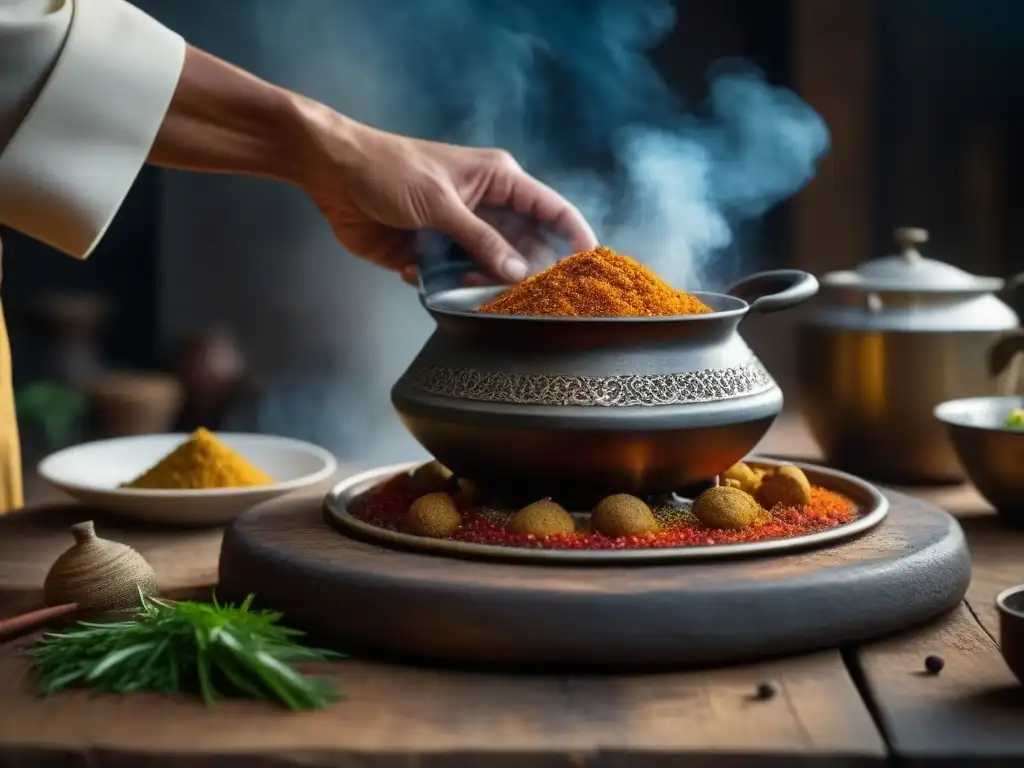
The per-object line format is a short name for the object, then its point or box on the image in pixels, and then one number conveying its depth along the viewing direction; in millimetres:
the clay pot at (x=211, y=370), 4645
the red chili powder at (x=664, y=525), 1222
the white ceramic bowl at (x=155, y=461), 1687
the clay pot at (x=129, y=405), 4457
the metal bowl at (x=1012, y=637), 1019
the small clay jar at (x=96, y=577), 1249
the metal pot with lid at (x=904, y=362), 2016
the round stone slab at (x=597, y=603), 1080
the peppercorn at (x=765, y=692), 1027
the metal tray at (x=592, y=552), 1164
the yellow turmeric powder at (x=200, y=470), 1757
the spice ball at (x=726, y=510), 1267
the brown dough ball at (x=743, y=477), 1444
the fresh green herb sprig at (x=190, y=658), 1041
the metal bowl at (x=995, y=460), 1681
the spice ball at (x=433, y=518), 1263
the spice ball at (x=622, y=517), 1239
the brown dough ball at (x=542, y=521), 1240
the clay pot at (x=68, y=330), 5027
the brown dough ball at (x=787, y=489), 1371
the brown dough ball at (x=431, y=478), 1484
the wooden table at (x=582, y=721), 929
